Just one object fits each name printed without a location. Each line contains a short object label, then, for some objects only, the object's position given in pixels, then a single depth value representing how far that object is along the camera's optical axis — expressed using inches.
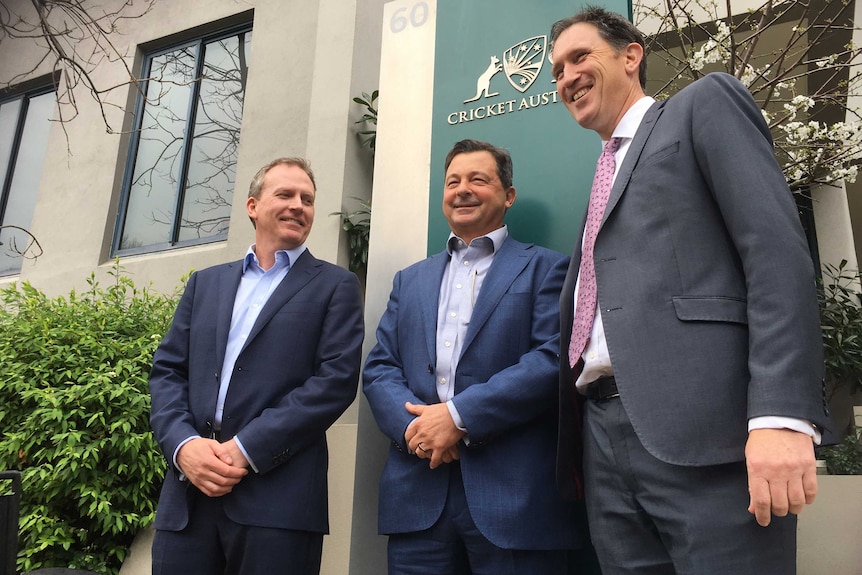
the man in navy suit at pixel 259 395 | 88.1
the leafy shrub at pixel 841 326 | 217.5
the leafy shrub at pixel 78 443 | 163.2
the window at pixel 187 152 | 275.7
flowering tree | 164.1
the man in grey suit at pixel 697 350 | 55.5
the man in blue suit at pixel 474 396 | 83.1
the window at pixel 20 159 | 341.1
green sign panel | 106.7
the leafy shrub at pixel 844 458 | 177.6
